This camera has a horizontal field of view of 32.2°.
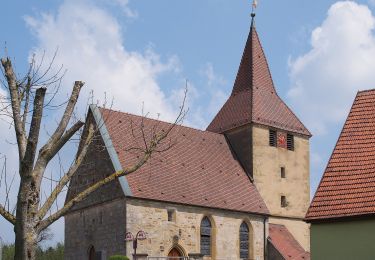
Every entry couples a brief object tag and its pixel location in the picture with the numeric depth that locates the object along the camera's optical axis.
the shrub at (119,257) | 24.79
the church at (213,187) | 29.62
